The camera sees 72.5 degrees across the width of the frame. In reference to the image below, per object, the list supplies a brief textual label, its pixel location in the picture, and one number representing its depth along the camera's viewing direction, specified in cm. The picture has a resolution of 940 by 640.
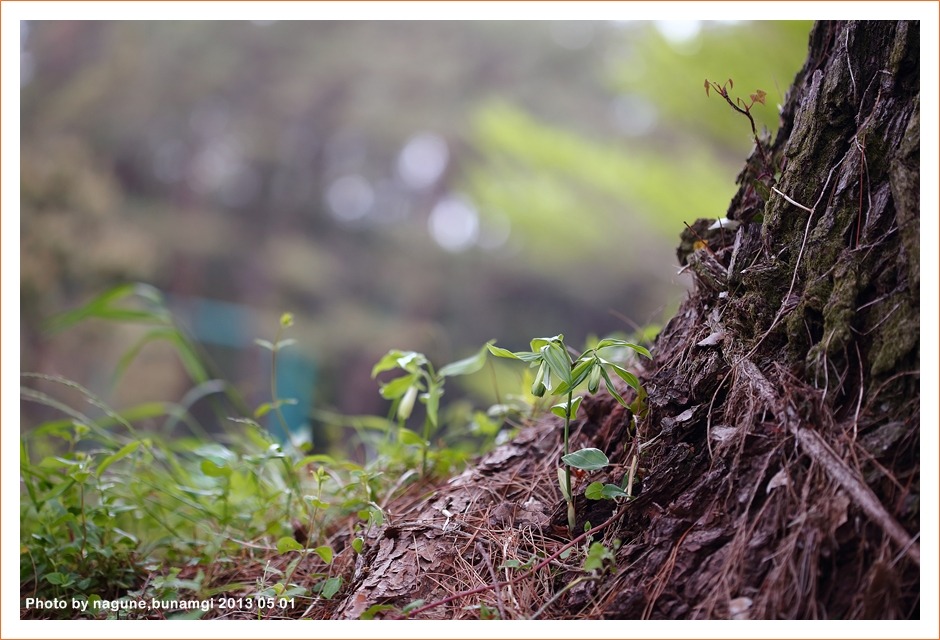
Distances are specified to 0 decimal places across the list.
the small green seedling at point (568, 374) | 57
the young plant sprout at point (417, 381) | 73
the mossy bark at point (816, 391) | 48
